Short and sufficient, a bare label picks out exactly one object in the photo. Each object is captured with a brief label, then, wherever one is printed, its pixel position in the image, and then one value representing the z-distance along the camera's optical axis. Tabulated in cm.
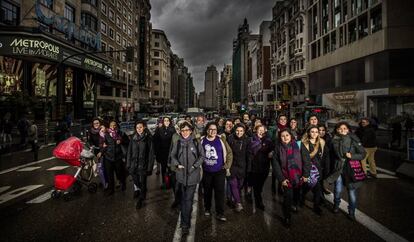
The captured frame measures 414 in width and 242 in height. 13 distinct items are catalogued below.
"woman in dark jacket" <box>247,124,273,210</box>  500
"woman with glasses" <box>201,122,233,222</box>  429
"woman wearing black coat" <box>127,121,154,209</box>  516
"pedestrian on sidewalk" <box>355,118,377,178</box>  762
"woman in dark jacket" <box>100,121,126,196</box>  575
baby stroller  544
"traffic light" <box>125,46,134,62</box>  1563
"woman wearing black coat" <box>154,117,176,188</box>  653
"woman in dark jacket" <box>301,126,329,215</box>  458
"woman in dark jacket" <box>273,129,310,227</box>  414
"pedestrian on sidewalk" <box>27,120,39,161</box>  1068
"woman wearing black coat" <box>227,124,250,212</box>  485
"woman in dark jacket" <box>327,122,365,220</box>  446
